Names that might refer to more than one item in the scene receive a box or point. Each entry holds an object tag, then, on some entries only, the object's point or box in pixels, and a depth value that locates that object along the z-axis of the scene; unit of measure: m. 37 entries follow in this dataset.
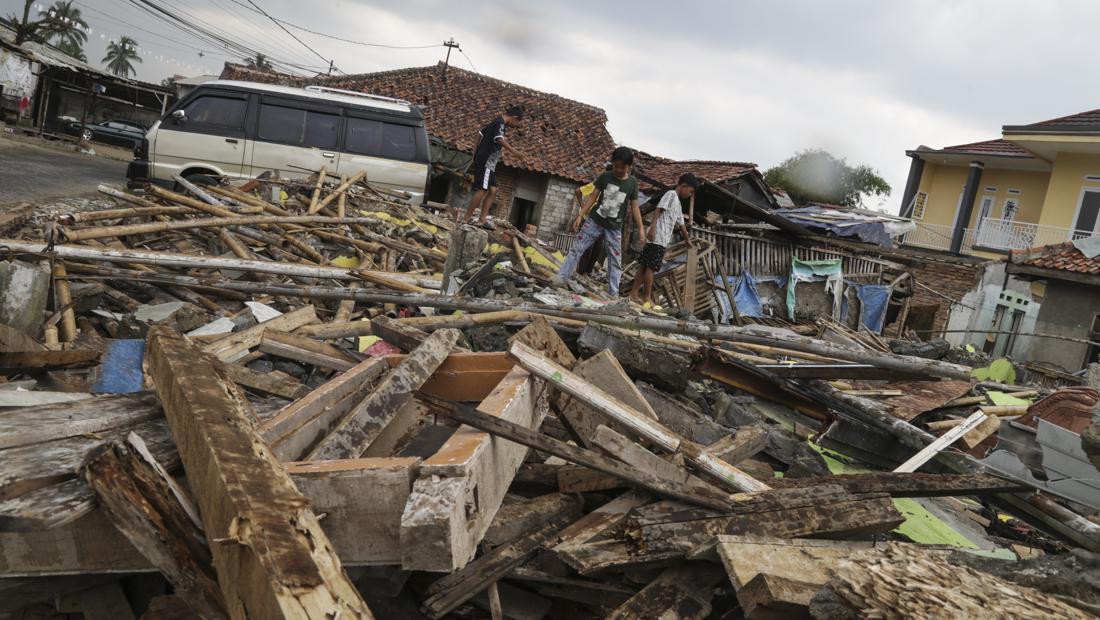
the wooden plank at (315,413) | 2.48
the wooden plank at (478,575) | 2.37
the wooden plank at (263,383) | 3.79
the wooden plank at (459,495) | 1.83
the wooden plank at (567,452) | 2.41
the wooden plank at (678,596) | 2.33
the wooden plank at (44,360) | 3.23
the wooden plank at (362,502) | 1.99
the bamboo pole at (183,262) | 5.16
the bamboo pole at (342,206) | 9.02
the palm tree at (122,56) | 75.06
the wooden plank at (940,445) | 4.09
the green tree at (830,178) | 43.12
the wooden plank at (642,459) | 2.94
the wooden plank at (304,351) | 4.25
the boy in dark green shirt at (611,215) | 7.93
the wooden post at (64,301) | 4.37
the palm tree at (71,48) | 57.89
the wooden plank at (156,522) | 1.75
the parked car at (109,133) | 28.04
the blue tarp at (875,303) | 18.86
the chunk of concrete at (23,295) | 4.11
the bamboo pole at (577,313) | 5.34
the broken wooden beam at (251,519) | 1.40
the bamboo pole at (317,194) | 8.89
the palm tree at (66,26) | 51.09
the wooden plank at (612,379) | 3.72
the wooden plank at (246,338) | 4.31
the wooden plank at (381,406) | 2.51
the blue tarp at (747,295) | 16.42
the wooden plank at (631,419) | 3.02
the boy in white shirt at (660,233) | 8.59
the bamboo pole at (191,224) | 5.90
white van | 10.30
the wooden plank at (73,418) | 2.12
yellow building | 23.00
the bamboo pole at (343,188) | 9.24
